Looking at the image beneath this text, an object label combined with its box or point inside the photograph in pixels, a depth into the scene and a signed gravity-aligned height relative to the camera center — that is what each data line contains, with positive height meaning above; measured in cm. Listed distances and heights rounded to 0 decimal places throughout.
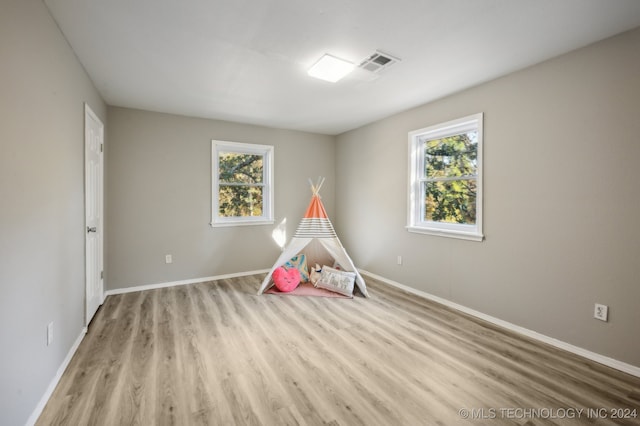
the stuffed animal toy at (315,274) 410 -93
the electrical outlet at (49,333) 184 -80
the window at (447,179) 317 +36
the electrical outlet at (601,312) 220 -76
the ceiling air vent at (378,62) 243 +128
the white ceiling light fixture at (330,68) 248 +126
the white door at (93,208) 273 +0
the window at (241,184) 440 +40
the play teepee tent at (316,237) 392 -41
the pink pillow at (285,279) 381 -93
